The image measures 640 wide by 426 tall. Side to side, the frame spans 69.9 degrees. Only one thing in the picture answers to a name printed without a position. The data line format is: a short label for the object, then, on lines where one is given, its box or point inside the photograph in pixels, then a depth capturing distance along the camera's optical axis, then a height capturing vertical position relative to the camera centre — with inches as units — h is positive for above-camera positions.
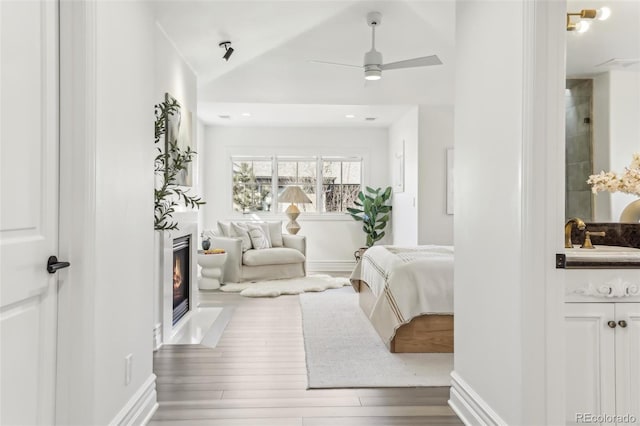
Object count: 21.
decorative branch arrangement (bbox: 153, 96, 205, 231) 137.5 +15.1
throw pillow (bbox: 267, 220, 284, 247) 285.6 -12.3
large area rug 115.2 -41.9
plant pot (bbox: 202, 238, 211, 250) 246.4 -16.6
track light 174.6 +66.3
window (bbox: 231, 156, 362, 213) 326.3 +23.5
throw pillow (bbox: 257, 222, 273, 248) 281.6 -10.2
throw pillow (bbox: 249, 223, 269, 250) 272.4 -14.6
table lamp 309.3 +9.2
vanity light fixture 97.8 +43.2
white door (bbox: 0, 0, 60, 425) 57.9 +1.0
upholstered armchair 259.1 -27.2
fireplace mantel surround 147.2 -24.6
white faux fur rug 230.1 -39.2
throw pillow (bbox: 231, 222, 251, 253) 269.1 -11.8
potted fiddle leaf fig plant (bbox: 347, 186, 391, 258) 306.3 +0.4
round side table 238.6 -29.9
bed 136.1 -27.7
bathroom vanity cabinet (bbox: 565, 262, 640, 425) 73.3 -21.1
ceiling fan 165.2 +55.0
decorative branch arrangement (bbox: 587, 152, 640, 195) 93.5 +6.7
